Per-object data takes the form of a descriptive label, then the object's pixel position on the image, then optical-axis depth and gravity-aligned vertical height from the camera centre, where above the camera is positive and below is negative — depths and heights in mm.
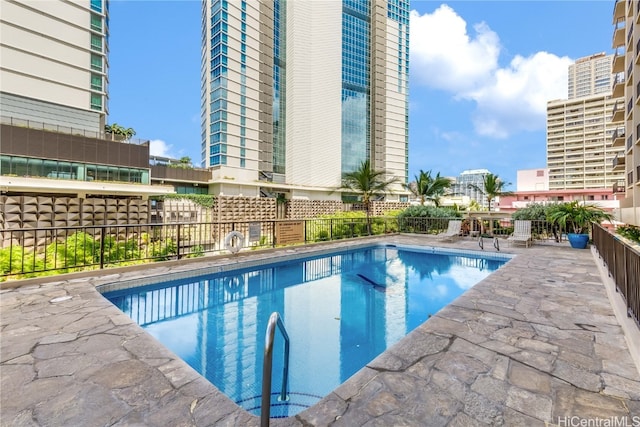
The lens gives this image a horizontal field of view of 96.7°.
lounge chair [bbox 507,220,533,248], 10195 -824
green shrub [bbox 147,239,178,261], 6930 -1250
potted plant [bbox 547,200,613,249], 9544 -189
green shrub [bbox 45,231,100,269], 7215 -1197
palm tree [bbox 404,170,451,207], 18656 +1765
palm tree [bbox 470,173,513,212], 22766 +2069
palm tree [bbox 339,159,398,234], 14617 +1518
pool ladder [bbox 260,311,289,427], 1542 -873
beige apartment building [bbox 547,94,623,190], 58906 +15015
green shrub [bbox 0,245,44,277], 5973 -1207
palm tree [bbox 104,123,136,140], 26022 +7442
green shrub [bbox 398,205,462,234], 14281 -376
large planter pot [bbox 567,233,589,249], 9325 -922
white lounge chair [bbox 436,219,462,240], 12380 -825
